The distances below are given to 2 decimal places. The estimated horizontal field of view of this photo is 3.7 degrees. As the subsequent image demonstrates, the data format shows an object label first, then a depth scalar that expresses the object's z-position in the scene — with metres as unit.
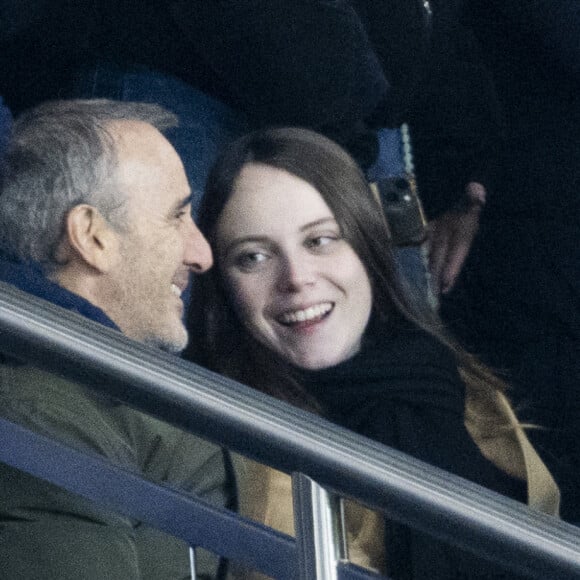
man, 7.36
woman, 7.77
